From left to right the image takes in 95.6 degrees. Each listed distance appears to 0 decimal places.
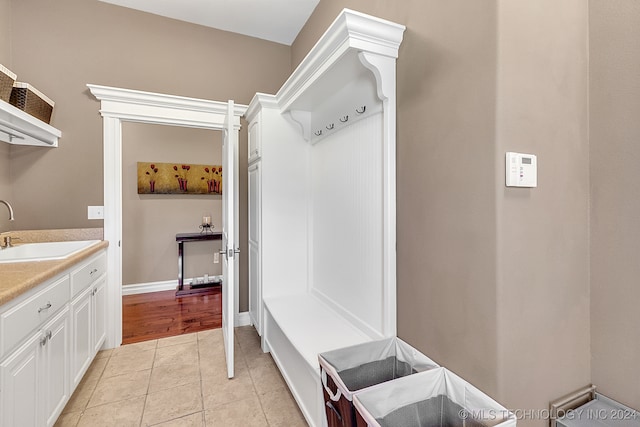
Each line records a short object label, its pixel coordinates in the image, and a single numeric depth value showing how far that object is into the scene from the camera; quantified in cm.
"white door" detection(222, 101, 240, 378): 202
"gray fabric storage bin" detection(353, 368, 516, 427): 101
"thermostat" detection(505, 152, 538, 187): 104
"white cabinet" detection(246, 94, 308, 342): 243
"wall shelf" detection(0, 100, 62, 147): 177
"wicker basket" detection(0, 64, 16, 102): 178
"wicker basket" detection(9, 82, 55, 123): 196
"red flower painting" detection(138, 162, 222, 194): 397
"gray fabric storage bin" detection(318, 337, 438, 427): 118
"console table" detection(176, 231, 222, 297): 397
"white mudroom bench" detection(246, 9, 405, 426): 150
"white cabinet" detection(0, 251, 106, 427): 114
